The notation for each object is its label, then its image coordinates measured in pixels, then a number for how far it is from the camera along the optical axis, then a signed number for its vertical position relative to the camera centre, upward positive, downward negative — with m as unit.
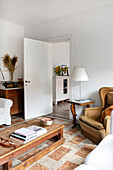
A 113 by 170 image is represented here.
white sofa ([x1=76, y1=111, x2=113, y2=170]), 1.34 -0.71
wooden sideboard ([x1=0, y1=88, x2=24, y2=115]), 4.42 -0.52
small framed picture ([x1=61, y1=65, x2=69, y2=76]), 6.93 +0.34
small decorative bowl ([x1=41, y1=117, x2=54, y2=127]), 2.65 -0.71
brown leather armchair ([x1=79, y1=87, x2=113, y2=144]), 2.72 -0.78
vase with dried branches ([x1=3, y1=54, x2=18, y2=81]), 4.80 +0.47
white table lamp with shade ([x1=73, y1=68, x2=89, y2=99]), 3.66 +0.07
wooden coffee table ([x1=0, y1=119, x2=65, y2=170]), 1.89 -0.89
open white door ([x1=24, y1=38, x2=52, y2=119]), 4.35 +0.00
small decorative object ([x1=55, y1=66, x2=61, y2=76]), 6.77 +0.35
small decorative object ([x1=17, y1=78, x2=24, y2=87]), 4.96 -0.12
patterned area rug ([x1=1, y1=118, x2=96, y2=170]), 2.21 -1.17
